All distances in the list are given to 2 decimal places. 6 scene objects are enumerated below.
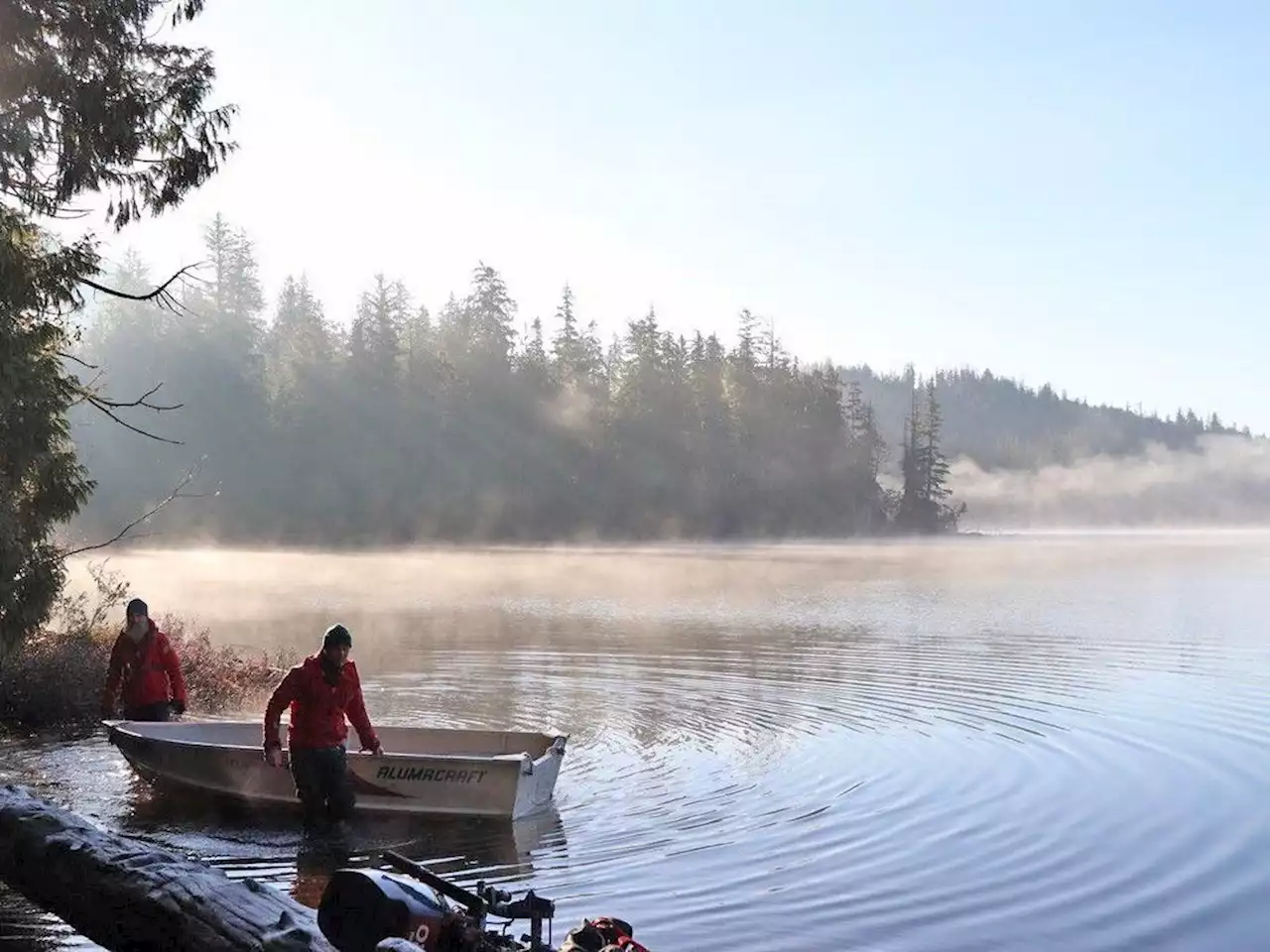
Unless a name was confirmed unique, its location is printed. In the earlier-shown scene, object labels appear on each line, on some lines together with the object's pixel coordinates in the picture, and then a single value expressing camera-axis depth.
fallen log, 6.70
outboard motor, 6.60
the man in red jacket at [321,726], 11.72
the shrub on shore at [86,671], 17.75
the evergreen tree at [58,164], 14.00
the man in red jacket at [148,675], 14.86
